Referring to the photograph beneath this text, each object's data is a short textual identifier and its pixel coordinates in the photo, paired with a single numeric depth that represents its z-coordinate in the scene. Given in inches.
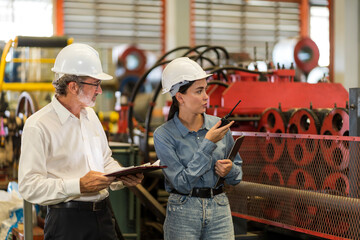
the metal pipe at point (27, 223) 112.0
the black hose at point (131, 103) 250.0
